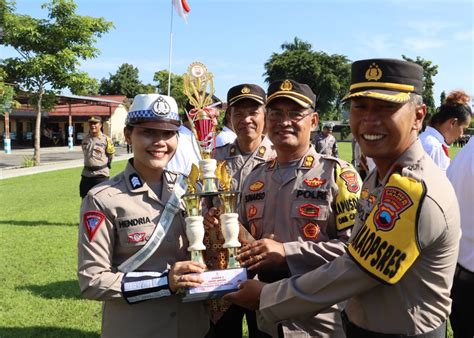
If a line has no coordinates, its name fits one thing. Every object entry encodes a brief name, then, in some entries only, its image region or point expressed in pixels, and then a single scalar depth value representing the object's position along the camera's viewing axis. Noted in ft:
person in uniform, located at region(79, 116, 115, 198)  29.86
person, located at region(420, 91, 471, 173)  15.44
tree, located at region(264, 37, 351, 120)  197.26
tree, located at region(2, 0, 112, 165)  65.77
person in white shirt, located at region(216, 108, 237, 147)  18.39
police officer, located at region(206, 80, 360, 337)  7.88
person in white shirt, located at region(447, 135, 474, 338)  9.31
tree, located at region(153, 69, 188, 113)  139.17
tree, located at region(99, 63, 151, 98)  254.76
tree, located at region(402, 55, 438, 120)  185.92
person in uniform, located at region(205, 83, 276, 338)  13.10
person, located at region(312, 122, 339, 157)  43.09
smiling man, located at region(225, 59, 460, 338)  5.31
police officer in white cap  7.16
